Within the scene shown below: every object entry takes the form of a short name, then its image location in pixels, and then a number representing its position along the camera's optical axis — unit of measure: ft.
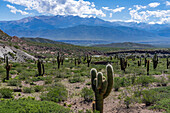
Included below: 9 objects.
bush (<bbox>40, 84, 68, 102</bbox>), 39.22
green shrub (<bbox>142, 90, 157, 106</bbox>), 35.47
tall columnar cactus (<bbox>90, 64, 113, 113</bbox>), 28.89
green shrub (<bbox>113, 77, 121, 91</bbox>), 49.04
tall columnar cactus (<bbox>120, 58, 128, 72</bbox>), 81.74
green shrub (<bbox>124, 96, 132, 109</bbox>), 34.96
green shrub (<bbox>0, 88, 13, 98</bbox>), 39.75
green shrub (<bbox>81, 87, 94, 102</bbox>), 41.20
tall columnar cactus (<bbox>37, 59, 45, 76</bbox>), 71.60
